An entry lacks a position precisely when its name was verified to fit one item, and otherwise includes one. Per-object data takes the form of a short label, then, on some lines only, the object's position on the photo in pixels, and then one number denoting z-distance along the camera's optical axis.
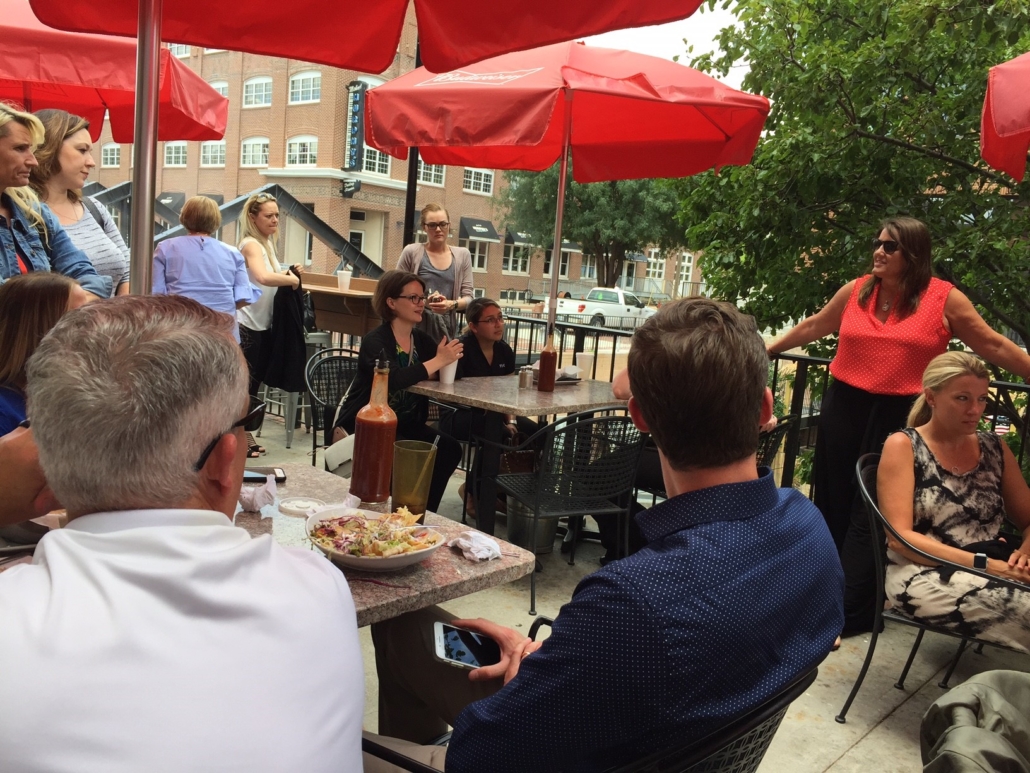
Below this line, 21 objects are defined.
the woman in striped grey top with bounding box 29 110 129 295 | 3.92
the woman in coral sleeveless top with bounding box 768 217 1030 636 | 3.74
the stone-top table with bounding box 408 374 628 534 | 3.97
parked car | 34.44
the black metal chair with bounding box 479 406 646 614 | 3.70
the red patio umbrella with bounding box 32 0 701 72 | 2.24
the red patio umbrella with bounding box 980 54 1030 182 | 3.13
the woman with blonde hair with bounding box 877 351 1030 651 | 2.91
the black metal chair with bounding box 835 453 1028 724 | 2.83
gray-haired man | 0.83
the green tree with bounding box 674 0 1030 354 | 6.26
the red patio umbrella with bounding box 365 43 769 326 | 4.14
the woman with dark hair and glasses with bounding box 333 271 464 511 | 4.20
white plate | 1.69
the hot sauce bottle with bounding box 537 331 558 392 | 4.55
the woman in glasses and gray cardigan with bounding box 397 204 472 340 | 5.67
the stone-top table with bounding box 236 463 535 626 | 1.62
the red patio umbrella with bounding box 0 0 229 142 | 4.48
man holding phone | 1.12
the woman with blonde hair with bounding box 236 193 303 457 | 5.74
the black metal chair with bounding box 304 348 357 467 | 4.71
